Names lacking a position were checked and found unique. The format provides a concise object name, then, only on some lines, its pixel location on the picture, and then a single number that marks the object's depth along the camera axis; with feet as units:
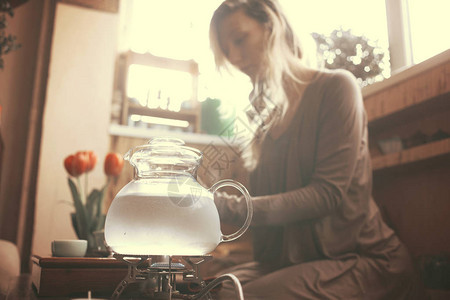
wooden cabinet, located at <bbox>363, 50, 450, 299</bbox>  2.96
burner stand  1.93
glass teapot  1.92
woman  3.17
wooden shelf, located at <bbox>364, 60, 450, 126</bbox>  2.99
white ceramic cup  2.72
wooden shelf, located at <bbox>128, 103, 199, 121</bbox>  4.36
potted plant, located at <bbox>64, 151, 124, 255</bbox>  4.60
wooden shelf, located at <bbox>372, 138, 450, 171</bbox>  2.94
